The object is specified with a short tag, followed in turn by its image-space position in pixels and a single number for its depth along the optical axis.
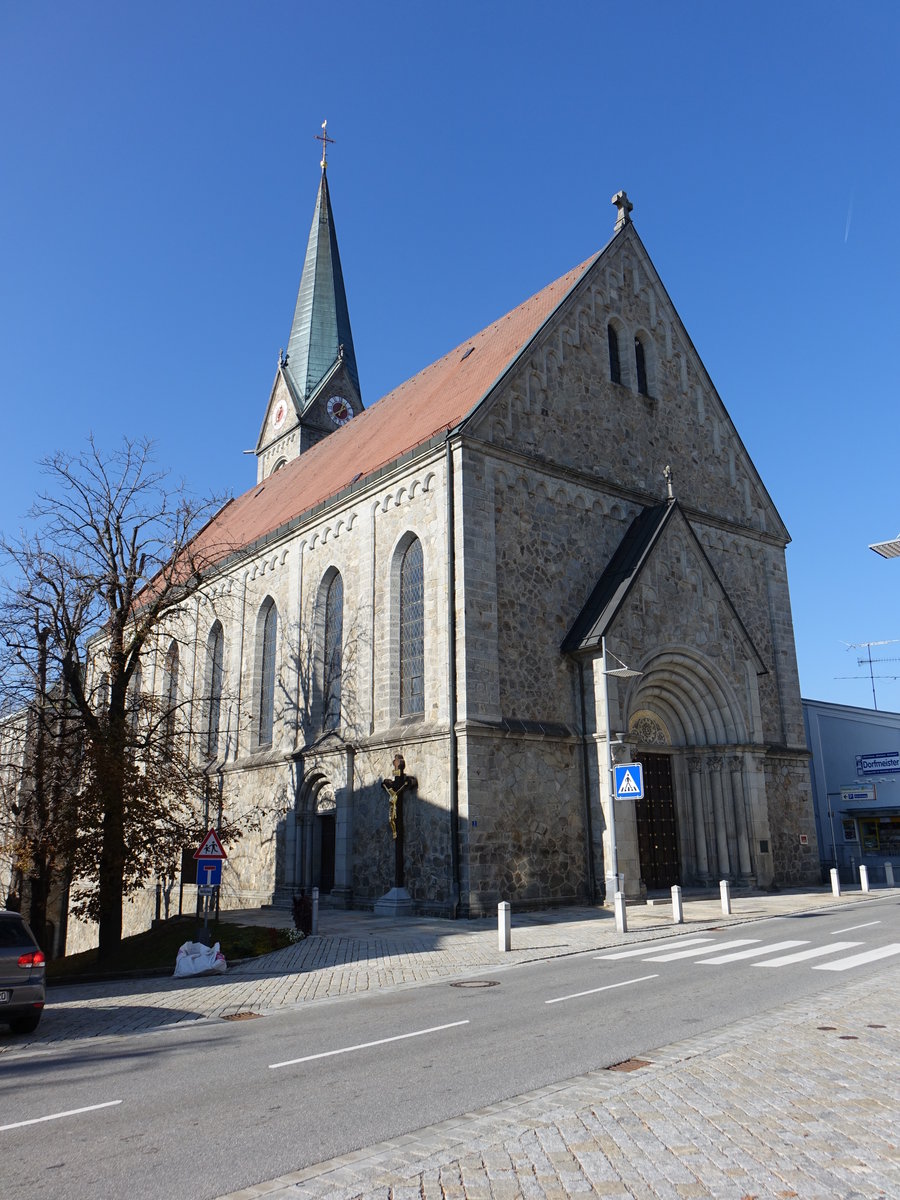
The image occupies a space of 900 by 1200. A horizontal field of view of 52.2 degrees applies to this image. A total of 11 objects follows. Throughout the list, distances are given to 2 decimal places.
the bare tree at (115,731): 18.56
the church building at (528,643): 21.08
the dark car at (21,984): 9.65
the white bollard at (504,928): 14.60
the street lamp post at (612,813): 18.61
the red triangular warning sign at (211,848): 16.95
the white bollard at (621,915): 16.59
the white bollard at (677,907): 18.00
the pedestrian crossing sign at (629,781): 17.84
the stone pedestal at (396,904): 20.58
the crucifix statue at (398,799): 21.23
